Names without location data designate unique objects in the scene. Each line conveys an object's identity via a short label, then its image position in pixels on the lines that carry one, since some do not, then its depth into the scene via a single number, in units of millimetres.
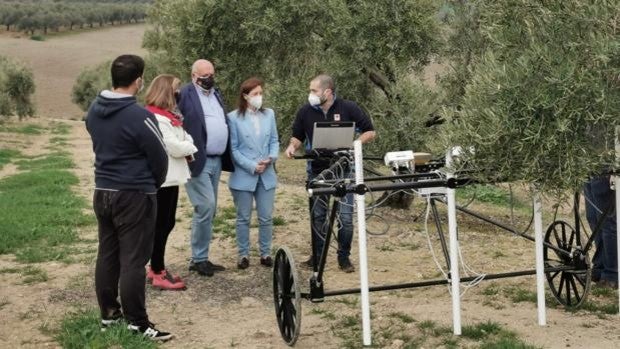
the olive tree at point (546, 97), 4828
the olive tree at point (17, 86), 46456
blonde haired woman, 7121
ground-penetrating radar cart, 5591
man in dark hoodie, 5699
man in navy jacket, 7707
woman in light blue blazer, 8031
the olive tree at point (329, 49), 11172
